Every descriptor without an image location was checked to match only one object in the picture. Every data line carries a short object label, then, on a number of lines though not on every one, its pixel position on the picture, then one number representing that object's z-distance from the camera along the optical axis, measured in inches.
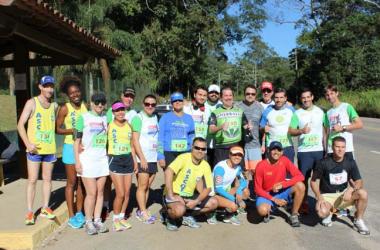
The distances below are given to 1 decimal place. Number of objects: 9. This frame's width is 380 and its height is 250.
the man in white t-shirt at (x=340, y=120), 258.8
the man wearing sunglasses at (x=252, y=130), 286.0
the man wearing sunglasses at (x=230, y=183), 257.6
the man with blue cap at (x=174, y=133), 263.7
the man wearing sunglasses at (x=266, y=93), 297.4
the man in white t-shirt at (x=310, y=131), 269.9
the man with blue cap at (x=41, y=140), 232.7
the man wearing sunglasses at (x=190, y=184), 248.1
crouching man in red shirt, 253.8
